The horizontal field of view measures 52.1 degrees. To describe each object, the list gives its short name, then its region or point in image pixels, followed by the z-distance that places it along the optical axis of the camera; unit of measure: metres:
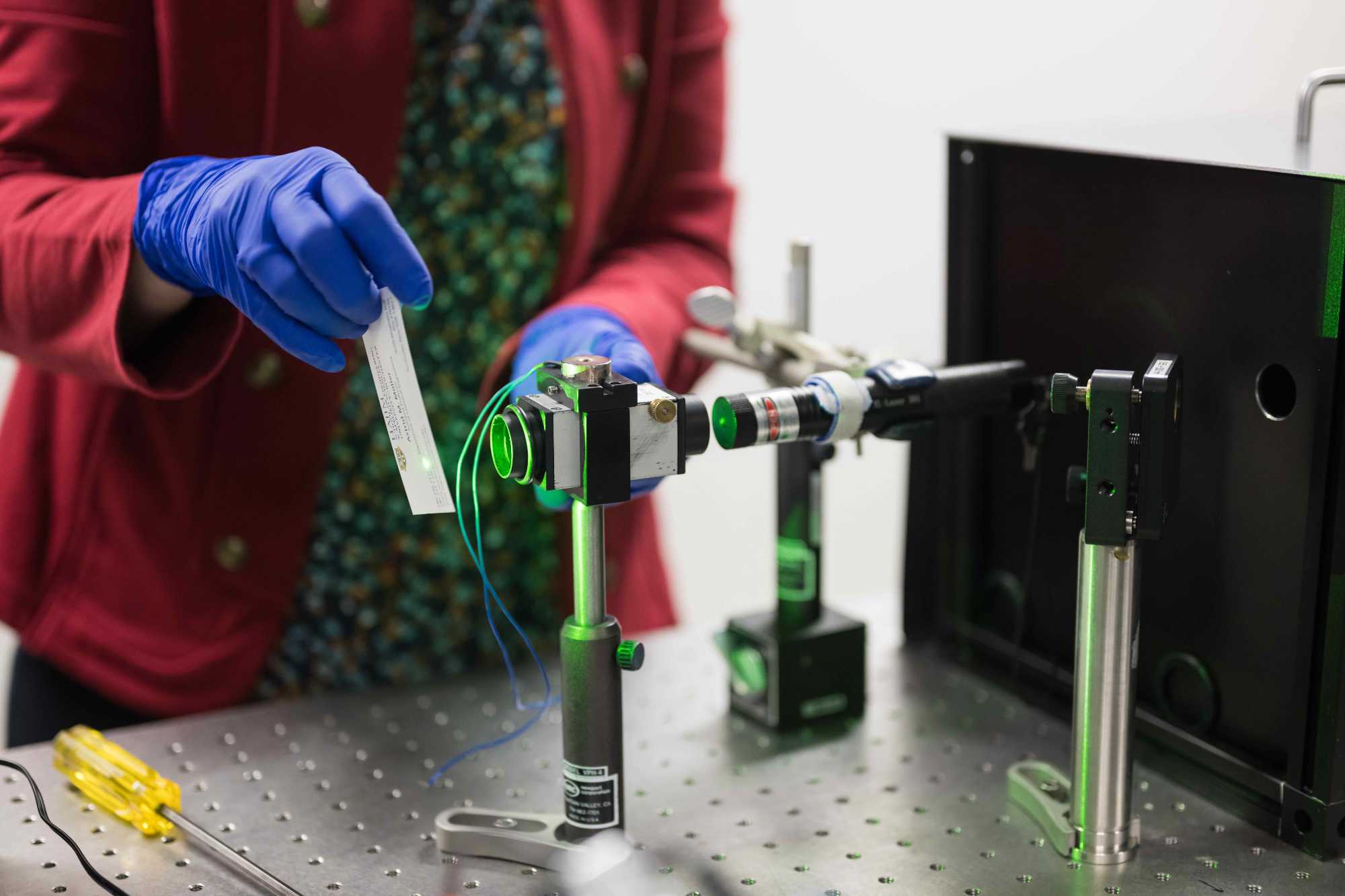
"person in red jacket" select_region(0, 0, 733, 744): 0.97
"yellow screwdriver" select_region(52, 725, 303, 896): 0.89
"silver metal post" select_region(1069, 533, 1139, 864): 0.83
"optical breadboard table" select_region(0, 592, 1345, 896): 0.85
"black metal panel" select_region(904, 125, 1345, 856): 0.86
